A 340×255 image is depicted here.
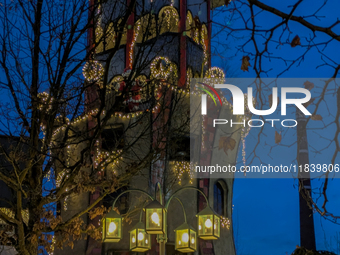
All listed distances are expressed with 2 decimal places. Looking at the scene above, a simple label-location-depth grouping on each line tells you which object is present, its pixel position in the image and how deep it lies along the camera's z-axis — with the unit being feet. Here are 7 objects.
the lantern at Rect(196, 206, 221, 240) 27.35
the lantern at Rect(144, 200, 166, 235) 25.20
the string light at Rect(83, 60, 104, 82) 63.41
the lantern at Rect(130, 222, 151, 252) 27.18
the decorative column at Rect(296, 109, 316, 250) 73.82
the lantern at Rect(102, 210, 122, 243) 26.78
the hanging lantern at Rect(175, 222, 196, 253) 26.96
